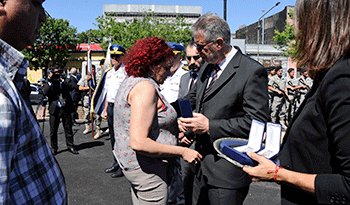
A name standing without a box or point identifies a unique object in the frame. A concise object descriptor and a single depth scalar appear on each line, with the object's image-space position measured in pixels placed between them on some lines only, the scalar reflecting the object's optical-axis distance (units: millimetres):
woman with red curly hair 1811
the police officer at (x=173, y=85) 5117
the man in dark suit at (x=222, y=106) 1930
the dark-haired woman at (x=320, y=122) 976
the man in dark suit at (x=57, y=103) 6098
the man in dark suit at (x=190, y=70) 4293
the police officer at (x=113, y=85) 5012
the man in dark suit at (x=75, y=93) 8598
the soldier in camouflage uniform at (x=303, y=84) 10202
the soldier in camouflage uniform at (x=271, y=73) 10547
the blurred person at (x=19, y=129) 744
